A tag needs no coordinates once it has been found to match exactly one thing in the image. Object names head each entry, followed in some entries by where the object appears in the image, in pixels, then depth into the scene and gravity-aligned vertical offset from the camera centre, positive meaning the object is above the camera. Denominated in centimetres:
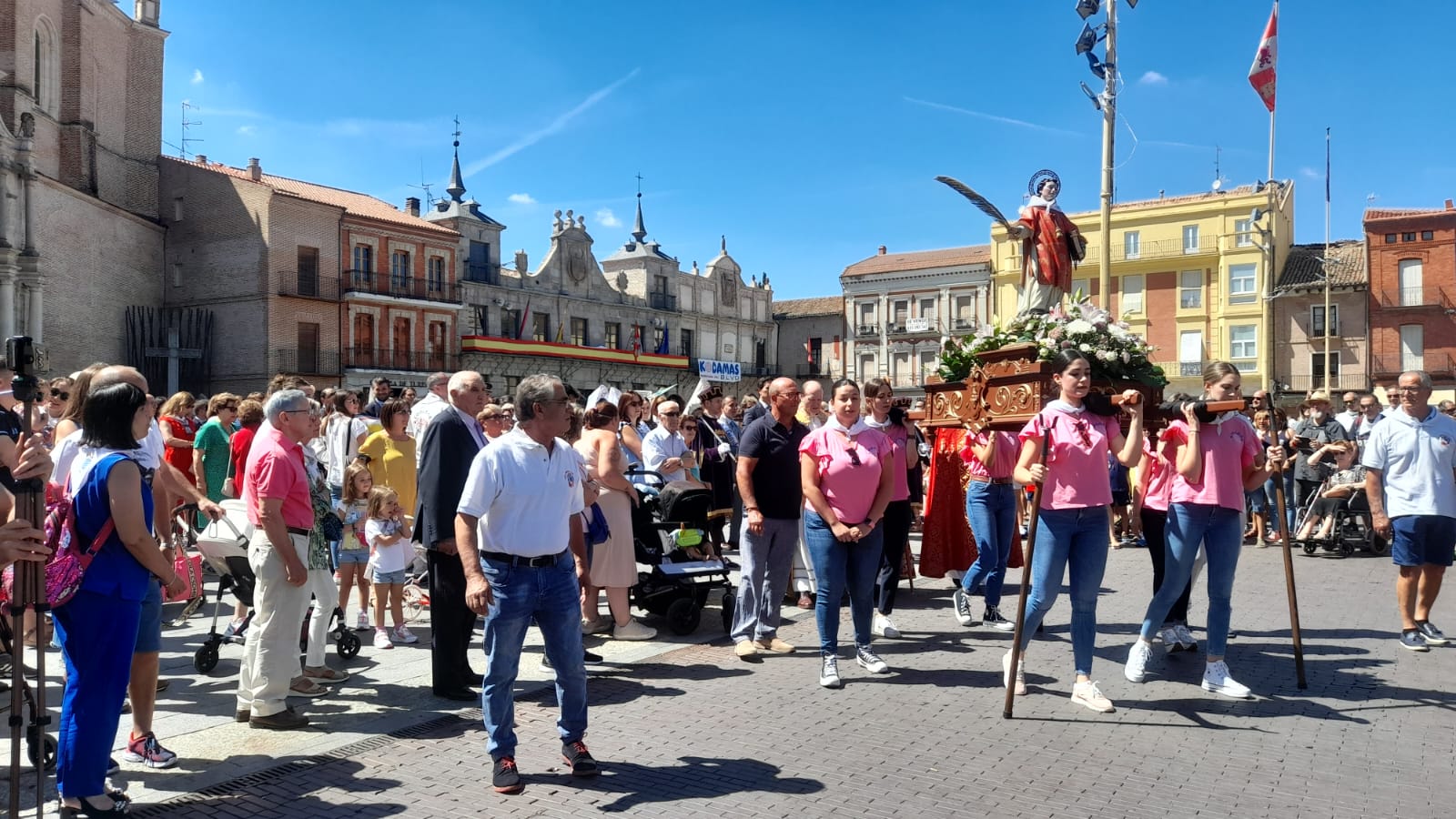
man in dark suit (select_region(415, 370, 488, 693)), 630 -51
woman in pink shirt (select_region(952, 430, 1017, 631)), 855 -68
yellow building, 4794 +775
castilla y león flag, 2323 +829
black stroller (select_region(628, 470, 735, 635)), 838 -102
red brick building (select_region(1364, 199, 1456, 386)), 4412 +613
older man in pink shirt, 559 -69
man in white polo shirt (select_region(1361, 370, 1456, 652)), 759 -45
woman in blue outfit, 419 -67
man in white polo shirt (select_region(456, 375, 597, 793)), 480 -56
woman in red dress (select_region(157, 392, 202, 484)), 998 +9
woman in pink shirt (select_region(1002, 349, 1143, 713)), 604 -37
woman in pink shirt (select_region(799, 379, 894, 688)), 674 -45
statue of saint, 936 +171
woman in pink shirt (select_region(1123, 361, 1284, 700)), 639 -43
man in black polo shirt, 745 -46
